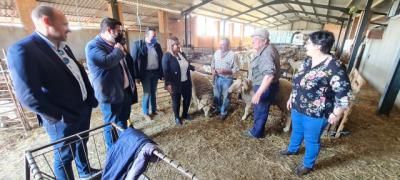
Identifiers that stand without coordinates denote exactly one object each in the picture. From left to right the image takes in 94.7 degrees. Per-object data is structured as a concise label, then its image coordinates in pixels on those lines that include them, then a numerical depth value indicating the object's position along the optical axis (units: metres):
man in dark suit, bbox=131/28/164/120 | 2.92
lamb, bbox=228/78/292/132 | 2.80
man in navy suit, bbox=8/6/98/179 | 1.16
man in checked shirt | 3.00
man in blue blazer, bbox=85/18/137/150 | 1.74
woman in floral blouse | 1.51
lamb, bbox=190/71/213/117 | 3.39
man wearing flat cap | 2.12
